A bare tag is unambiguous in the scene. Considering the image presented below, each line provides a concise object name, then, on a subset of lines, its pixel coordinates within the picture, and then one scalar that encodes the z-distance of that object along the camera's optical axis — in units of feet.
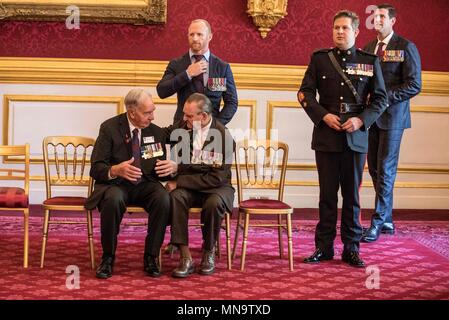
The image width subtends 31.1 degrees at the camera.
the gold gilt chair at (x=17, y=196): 16.44
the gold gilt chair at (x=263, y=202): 16.71
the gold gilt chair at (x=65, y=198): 16.61
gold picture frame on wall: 23.41
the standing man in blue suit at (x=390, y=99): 20.33
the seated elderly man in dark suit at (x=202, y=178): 16.28
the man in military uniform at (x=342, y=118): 17.12
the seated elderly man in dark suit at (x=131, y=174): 16.05
